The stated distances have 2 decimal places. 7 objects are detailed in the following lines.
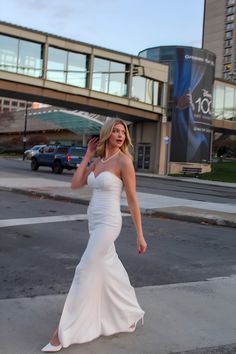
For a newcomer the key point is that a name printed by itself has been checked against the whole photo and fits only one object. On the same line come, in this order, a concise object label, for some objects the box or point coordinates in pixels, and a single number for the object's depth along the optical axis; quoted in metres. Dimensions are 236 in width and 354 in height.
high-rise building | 160.00
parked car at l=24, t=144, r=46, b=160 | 52.42
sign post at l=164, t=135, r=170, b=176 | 40.65
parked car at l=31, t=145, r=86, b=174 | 31.55
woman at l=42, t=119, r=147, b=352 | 3.99
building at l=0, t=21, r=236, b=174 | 33.69
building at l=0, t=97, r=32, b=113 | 148.00
